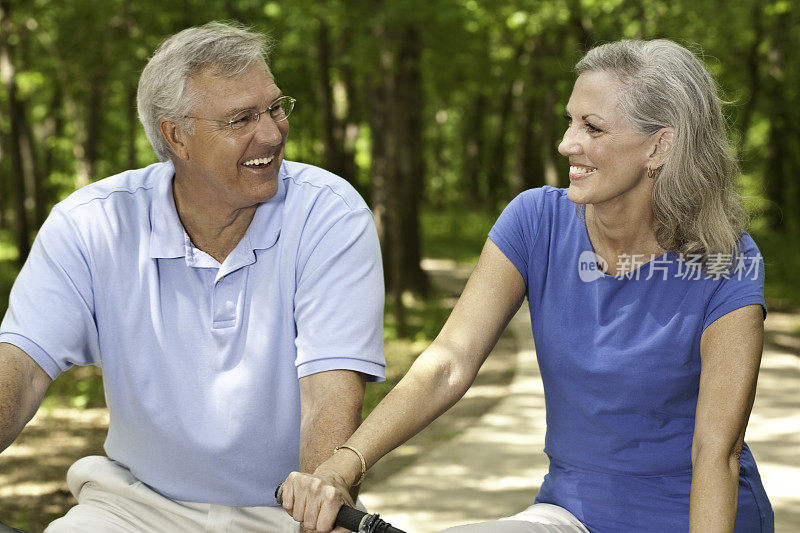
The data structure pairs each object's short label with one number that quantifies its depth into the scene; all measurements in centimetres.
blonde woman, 238
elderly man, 248
